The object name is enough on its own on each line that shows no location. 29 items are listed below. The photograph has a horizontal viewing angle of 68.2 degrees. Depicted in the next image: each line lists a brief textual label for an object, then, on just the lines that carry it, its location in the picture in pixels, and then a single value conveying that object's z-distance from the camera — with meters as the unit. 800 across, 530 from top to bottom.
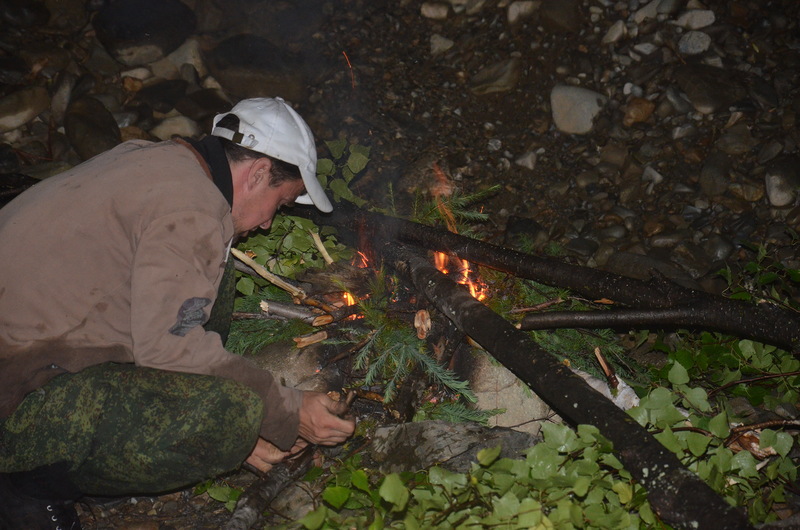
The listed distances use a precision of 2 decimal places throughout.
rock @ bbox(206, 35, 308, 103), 7.29
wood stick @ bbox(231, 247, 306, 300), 4.30
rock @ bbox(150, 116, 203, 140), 7.16
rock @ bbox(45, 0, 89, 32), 8.04
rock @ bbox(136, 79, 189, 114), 7.46
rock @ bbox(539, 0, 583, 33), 6.96
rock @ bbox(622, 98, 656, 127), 6.43
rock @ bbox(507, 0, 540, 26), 7.21
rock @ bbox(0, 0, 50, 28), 7.95
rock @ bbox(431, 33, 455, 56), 7.48
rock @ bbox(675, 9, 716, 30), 6.57
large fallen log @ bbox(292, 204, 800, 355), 2.99
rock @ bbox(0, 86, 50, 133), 7.29
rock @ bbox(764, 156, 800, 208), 5.57
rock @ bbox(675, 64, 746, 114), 6.17
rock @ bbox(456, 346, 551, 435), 3.75
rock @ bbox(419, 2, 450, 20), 7.66
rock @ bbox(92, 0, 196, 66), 7.73
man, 2.71
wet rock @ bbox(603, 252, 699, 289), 5.41
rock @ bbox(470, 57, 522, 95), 6.93
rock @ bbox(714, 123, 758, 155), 5.96
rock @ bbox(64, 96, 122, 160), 7.06
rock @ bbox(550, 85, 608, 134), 6.54
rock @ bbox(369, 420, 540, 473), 3.15
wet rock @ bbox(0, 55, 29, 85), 7.59
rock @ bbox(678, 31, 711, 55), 6.46
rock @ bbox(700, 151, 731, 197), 5.86
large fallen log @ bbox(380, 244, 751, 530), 2.27
